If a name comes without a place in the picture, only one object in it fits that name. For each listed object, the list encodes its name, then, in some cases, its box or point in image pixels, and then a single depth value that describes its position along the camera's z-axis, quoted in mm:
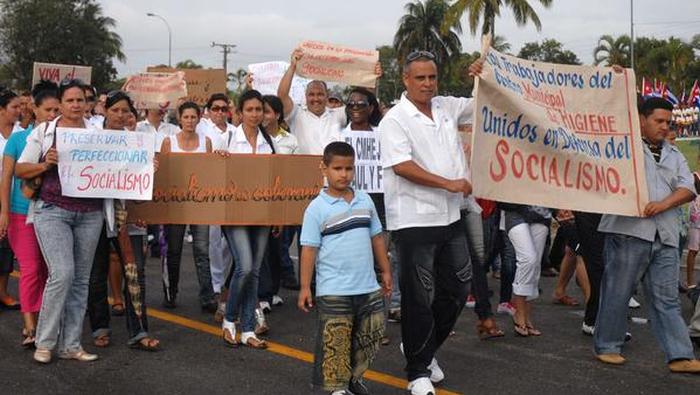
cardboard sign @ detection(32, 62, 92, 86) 11703
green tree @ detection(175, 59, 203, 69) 83481
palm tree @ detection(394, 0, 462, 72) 55312
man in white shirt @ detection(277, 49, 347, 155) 7289
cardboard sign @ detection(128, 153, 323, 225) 6363
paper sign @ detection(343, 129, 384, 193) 7035
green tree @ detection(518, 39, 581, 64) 71500
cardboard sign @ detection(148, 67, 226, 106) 11833
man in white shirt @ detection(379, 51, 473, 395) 5000
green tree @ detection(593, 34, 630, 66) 55562
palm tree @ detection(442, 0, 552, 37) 35000
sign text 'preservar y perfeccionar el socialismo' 5742
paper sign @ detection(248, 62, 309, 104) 10836
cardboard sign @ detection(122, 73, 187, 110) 10430
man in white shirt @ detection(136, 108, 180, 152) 8793
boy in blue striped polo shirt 4680
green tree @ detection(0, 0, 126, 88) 54469
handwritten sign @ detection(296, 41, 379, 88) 7531
